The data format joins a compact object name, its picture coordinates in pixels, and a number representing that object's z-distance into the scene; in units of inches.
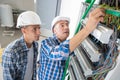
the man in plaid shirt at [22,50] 52.4
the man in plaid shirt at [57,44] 34.2
